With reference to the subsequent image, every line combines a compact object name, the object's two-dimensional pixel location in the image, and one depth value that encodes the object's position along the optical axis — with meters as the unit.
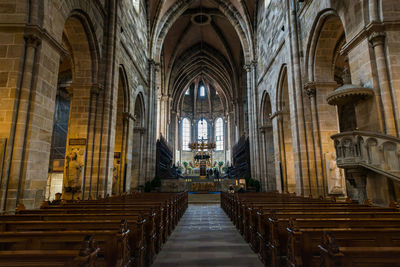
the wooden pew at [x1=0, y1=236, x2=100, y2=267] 2.01
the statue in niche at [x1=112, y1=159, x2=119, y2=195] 13.25
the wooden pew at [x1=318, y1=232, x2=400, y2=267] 2.04
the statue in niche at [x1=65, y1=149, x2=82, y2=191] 8.95
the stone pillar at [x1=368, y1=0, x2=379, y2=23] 6.57
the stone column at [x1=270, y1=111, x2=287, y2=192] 14.00
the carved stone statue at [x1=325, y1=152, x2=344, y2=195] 8.94
